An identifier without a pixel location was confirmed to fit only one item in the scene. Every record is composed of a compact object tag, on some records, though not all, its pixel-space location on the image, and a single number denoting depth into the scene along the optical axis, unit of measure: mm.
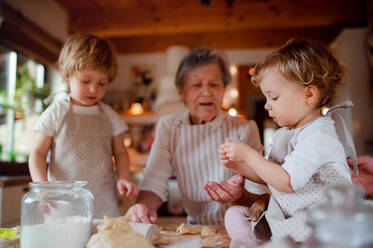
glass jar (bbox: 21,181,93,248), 567
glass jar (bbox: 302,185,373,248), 281
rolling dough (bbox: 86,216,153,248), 531
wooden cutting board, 657
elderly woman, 1206
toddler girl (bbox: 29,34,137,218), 985
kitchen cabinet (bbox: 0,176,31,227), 1650
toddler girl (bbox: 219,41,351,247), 563
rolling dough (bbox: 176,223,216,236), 739
